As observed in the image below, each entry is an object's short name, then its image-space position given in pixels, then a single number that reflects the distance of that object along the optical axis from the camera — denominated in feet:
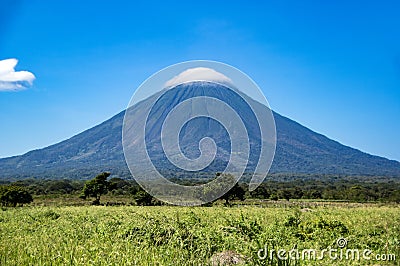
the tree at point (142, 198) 127.65
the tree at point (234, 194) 133.47
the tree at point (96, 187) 136.06
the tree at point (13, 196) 119.34
